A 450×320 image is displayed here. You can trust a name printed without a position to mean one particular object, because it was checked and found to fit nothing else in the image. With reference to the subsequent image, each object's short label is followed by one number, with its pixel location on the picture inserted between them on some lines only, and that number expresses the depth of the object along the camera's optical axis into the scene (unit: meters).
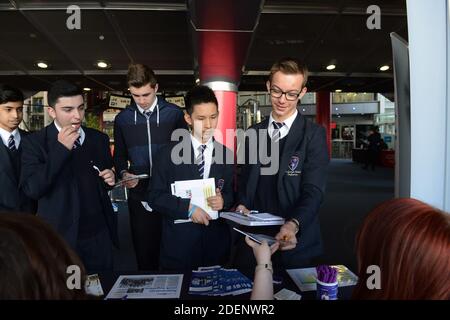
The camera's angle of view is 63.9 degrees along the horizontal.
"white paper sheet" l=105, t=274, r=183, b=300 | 1.43
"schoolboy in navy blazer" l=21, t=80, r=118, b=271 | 1.90
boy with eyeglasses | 1.86
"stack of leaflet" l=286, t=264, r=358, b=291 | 1.55
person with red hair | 0.77
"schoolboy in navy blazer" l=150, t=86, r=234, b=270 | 1.96
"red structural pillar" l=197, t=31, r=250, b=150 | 5.15
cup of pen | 1.28
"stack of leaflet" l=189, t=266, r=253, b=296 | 1.47
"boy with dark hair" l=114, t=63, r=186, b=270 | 2.55
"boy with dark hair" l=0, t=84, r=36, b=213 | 2.27
